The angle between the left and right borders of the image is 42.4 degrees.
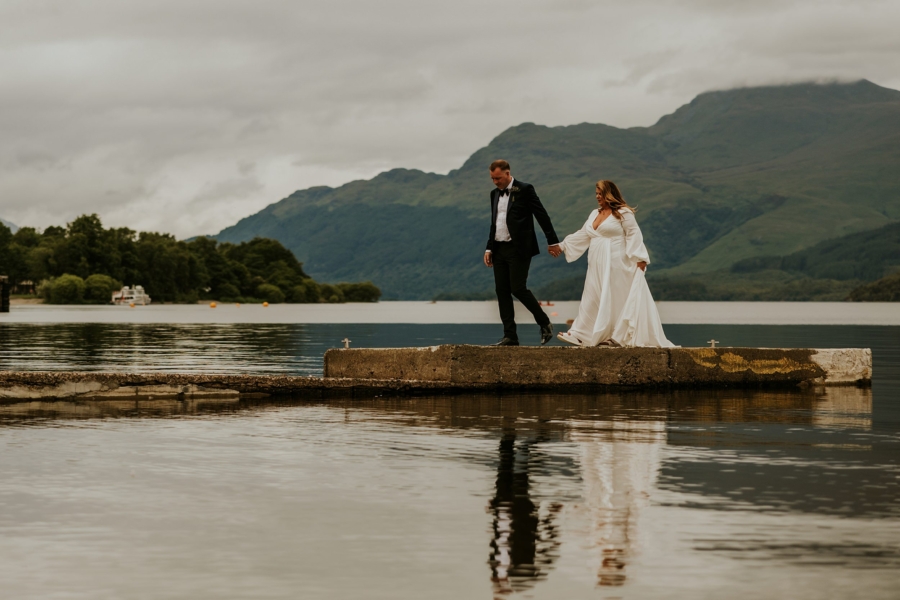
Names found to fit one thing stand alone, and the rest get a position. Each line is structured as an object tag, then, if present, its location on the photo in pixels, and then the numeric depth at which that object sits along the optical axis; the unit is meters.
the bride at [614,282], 18.78
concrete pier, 18.28
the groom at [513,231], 17.92
